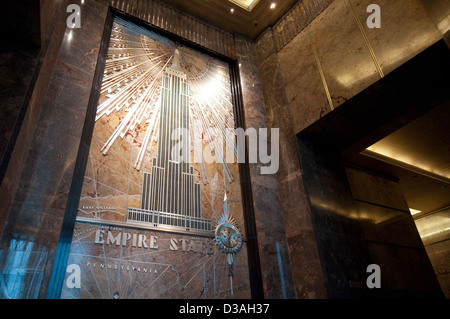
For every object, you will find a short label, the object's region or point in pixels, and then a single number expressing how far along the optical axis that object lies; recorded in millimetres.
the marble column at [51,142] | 2430
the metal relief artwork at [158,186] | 2830
